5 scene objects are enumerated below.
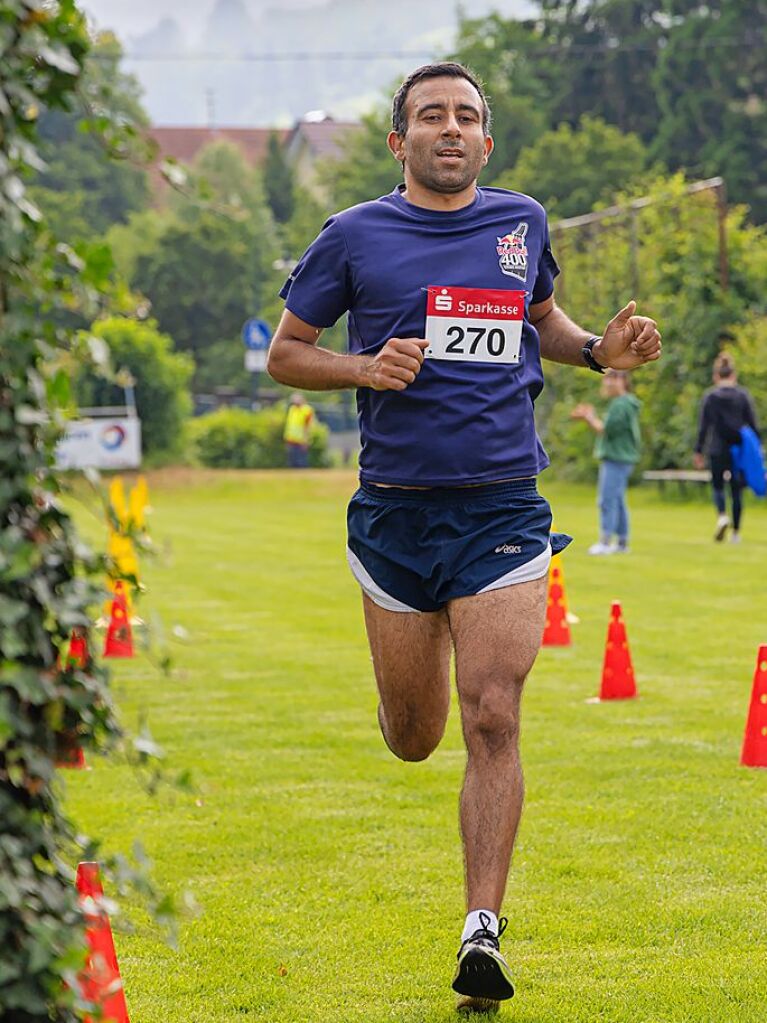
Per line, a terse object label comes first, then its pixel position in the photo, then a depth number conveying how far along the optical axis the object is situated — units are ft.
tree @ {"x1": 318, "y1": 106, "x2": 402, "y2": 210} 226.38
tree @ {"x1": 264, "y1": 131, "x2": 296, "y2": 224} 295.07
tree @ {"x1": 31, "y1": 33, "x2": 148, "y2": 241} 251.39
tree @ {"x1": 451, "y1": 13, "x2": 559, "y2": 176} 231.71
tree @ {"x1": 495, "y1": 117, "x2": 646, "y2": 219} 211.61
